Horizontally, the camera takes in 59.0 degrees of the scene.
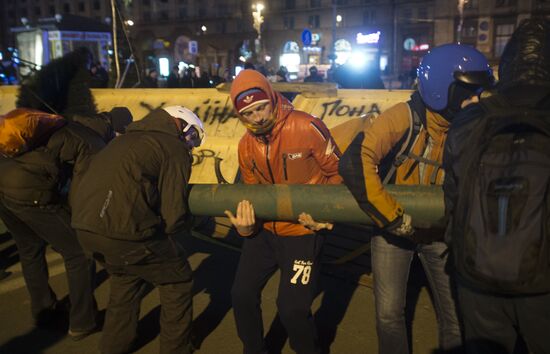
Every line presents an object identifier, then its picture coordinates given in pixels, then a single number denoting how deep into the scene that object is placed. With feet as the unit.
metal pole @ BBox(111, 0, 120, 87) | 37.32
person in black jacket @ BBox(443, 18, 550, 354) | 5.57
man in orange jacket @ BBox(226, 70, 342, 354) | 9.36
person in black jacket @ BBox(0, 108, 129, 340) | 11.76
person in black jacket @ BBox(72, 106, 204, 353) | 9.33
